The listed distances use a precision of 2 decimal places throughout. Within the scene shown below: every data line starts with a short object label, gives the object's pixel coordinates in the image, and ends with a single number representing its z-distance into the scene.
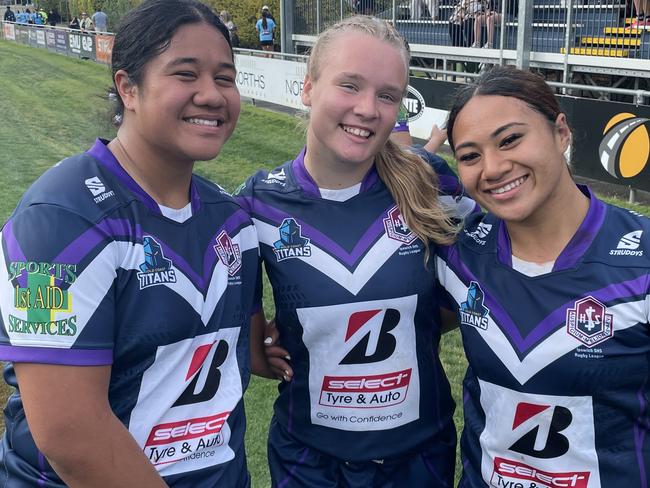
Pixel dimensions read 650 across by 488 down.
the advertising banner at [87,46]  27.06
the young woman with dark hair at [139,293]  1.62
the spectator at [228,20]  17.78
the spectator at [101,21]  29.00
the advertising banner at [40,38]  33.72
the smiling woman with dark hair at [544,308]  2.01
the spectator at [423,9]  13.79
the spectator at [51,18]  45.12
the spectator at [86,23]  31.83
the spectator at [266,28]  20.62
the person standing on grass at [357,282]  2.38
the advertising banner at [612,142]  7.79
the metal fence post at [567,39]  10.45
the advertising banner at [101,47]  25.18
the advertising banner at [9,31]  39.34
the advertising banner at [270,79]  14.77
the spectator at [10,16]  44.81
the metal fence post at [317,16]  16.55
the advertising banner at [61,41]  30.45
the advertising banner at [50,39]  32.19
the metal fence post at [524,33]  10.84
